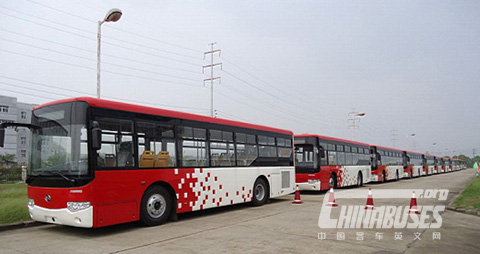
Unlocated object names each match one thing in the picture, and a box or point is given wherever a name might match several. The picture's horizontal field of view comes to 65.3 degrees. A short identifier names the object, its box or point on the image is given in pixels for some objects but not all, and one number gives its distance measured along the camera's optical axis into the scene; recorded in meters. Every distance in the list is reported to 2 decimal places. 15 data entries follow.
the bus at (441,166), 53.71
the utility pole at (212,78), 37.92
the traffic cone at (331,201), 12.25
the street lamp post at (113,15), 13.16
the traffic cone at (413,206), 10.94
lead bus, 7.69
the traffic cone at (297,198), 13.90
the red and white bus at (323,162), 17.88
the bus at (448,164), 59.91
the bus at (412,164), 36.06
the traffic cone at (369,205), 11.45
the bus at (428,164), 44.26
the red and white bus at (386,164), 27.03
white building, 69.62
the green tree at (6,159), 49.03
